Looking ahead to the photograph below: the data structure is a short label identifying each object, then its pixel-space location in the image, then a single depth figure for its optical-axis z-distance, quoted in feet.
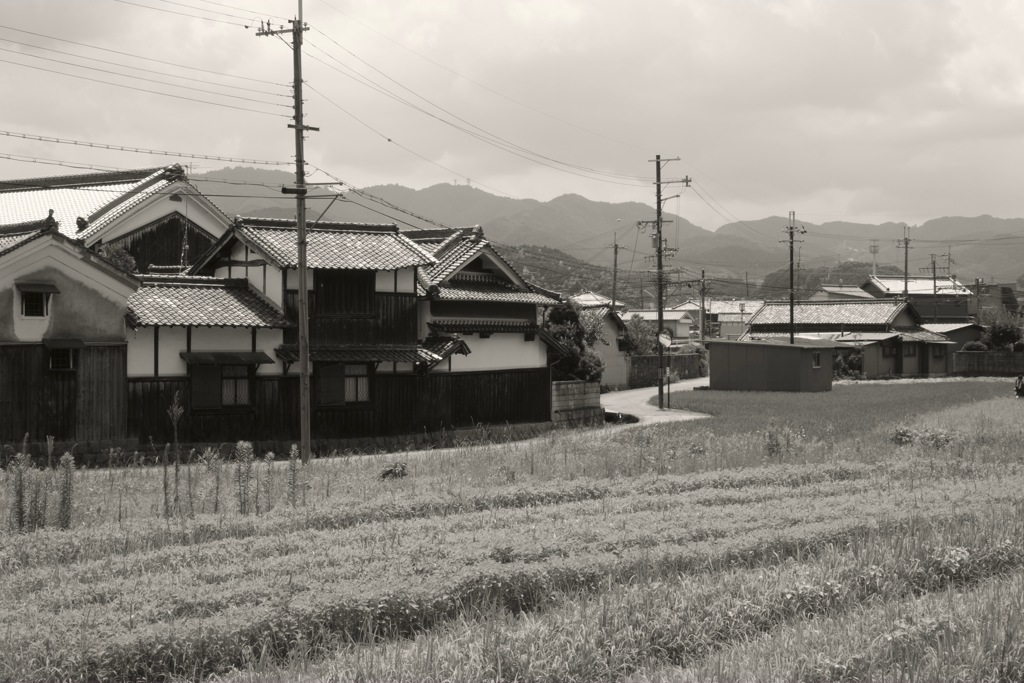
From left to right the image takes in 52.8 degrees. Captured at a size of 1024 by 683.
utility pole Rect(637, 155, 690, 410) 142.92
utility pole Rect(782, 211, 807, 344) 189.76
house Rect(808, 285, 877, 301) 295.69
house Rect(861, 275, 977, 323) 276.00
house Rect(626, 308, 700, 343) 308.81
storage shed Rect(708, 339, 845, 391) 162.30
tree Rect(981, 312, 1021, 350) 219.82
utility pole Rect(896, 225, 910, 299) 287.16
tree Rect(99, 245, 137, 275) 99.54
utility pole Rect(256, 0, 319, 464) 75.25
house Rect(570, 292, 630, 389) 172.04
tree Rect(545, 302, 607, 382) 134.31
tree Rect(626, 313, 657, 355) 191.23
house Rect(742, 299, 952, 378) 208.13
